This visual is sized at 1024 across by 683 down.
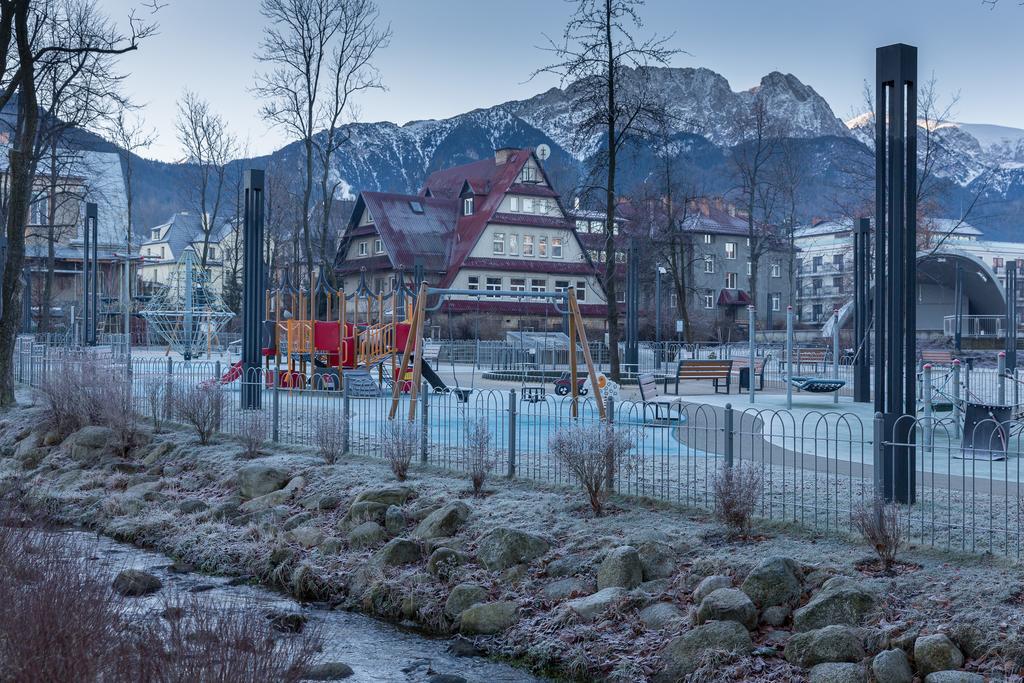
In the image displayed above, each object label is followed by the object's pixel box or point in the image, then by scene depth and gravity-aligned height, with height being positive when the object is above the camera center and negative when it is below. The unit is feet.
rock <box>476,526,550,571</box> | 32.65 -6.09
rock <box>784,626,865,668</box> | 23.76 -6.57
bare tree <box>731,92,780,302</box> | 169.27 +30.42
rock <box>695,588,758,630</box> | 26.00 -6.25
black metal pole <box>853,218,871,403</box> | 76.23 +2.73
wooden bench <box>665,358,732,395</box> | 84.48 -1.80
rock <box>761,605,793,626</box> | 26.02 -6.39
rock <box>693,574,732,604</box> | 27.50 -6.01
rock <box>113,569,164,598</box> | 31.81 -7.08
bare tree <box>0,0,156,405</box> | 64.44 +14.81
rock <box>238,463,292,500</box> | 44.19 -5.44
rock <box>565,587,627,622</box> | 28.55 -6.75
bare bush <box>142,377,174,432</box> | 57.98 -2.80
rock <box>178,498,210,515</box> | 43.57 -6.43
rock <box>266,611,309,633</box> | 29.01 -7.62
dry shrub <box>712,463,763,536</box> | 31.04 -4.23
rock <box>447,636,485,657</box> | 28.96 -8.07
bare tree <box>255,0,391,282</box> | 122.01 +32.12
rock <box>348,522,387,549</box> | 36.42 -6.33
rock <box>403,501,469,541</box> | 35.70 -5.78
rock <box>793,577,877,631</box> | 24.90 -5.97
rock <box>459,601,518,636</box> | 30.01 -7.51
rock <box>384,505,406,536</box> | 37.04 -5.94
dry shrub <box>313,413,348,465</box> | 46.42 -3.89
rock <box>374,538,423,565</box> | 34.47 -6.55
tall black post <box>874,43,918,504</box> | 33.91 +3.79
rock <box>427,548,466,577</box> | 33.14 -6.56
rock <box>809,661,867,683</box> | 22.91 -6.87
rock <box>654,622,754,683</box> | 25.12 -6.89
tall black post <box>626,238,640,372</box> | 102.37 +3.51
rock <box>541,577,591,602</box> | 30.22 -6.74
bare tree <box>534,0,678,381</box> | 77.71 +18.12
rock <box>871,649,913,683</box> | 22.56 -6.63
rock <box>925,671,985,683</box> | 21.68 -6.56
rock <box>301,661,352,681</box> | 25.93 -7.85
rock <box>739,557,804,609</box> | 26.55 -5.81
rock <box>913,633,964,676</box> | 22.57 -6.36
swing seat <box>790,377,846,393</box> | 72.43 -2.51
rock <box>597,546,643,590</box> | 29.43 -6.04
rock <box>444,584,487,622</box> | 31.17 -7.20
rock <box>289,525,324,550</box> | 37.70 -6.62
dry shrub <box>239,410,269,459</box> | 49.42 -4.04
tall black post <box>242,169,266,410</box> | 67.10 +4.36
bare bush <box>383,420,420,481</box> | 42.04 -3.91
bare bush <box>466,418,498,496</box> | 39.11 -4.00
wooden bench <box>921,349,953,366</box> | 112.27 -1.00
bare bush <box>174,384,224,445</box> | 53.31 -3.14
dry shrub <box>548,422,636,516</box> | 35.24 -3.57
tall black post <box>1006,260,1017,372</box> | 118.01 +4.30
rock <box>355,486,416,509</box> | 38.86 -5.34
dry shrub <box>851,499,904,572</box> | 27.27 -4.59
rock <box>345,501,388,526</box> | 37.86 -5.79
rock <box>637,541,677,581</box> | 29.60 -5.83
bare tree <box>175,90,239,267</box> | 176.35 +30.87
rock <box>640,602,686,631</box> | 27.17 -6.71
